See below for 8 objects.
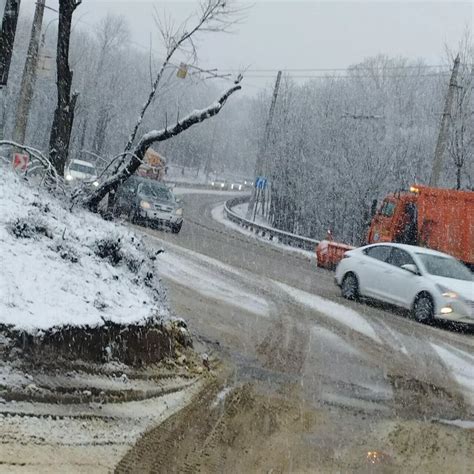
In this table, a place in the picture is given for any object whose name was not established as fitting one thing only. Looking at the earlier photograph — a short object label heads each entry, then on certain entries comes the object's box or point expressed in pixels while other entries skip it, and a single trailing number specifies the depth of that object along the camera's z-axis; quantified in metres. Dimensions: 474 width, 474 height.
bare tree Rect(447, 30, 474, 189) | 31.32
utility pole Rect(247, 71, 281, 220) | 42.69
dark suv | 26.30
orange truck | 23.27
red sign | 21.35
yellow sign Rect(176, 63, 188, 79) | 20.77
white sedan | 14.45
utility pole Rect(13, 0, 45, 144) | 23.12
